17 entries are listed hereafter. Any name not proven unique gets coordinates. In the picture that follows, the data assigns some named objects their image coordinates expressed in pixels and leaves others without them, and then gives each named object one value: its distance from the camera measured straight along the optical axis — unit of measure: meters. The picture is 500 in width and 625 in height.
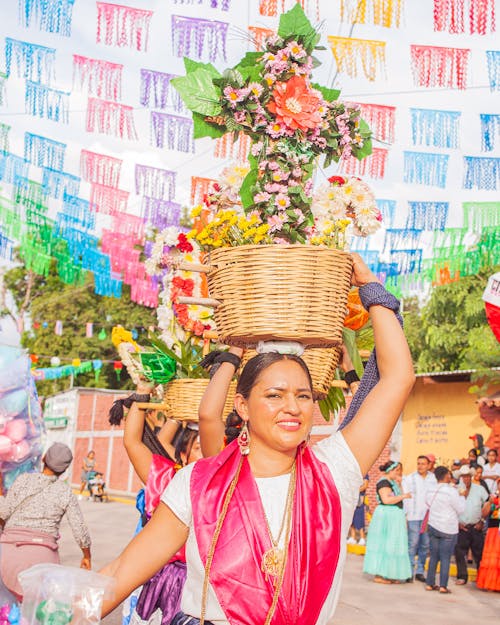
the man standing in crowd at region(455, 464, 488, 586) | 13.12
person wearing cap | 6.17
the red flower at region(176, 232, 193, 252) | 4.23
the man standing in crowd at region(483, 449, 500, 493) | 13.73
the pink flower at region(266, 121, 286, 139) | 3.30
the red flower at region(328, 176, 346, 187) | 3.52
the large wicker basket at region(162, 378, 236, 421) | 4.63
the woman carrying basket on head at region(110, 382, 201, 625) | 5.01
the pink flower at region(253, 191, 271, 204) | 3.34
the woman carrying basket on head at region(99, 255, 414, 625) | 2.38
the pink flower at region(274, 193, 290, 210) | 3.30
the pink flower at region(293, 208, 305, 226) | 3.29
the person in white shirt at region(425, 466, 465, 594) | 12.07
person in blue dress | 12.62
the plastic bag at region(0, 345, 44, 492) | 8.12
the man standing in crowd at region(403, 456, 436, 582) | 13.12
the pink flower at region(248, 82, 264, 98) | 3.29
